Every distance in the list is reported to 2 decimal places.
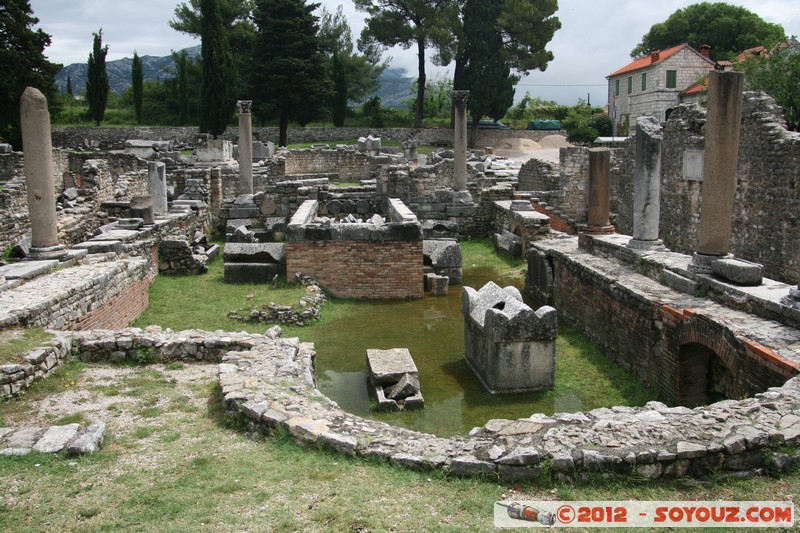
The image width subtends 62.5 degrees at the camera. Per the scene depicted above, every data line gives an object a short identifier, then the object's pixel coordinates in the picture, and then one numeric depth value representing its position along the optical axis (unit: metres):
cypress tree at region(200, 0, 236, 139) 37.47
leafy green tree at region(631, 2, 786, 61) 48.11
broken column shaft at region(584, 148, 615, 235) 11.84
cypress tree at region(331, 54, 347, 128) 46.28
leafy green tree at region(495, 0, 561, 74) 41.62
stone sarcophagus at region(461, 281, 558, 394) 7.71
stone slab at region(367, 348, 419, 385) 7.67
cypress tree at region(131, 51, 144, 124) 45.16
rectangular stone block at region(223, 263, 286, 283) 12.58
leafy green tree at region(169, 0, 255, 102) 44.09
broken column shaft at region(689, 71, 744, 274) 8.19
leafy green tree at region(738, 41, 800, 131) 21.92
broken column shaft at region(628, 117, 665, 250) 10.38
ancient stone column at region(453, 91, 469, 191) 19.39
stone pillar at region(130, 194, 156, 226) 13.92
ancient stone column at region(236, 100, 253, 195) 19.15
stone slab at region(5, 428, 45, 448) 4.86
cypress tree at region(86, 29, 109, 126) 42.75
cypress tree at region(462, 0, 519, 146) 41.91
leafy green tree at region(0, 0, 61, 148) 29.98
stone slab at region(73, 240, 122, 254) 11.39
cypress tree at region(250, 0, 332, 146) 38.72
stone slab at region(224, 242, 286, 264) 12.63
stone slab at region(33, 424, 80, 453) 4.81
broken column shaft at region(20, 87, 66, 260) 9.99
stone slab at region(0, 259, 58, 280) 9.10
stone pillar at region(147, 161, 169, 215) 15.98
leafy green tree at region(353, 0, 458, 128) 42.03
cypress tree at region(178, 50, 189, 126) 44.78
